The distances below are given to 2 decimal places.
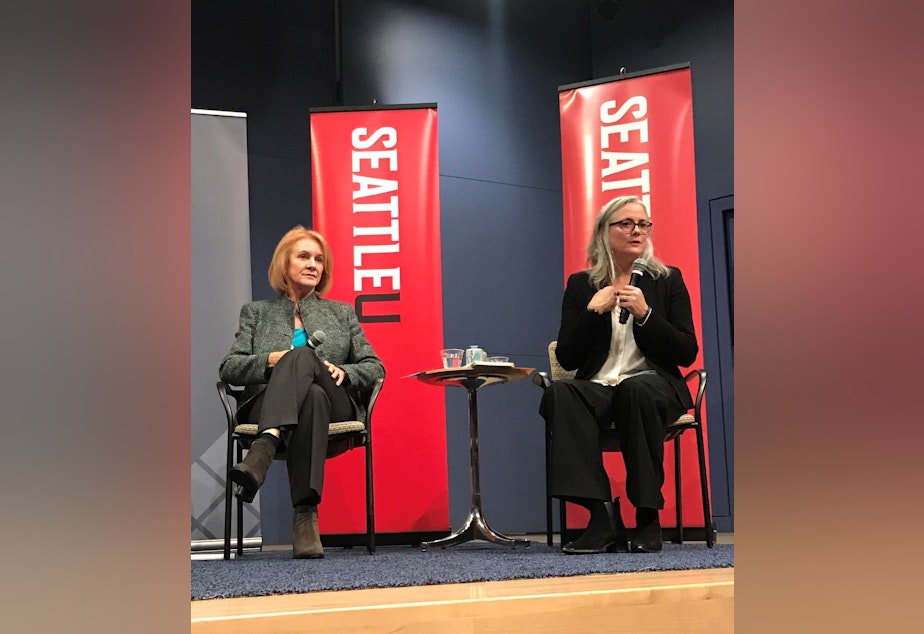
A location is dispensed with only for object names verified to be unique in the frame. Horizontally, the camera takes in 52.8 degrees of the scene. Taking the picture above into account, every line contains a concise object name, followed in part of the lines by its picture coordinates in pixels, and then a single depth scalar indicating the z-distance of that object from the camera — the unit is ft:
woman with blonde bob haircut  10.00
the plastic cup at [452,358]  11.95
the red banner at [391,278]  13.58
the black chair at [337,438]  10.66
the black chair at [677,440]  10.81
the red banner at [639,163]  13.09
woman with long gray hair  9.79
